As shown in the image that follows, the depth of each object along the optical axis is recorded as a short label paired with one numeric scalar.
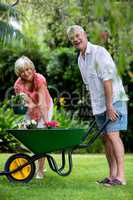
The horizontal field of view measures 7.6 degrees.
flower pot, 10.42
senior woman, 10.23
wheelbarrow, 9.24
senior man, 9.23
